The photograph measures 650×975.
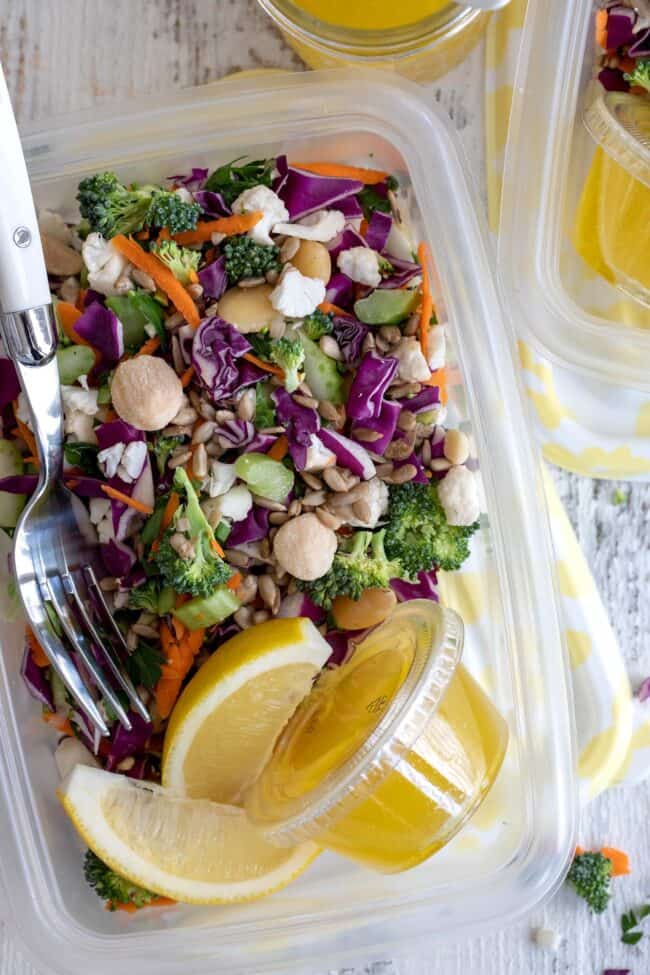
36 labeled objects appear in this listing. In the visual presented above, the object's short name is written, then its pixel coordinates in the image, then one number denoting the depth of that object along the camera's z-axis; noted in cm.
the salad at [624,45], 60
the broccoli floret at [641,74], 60
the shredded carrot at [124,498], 59
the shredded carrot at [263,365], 60
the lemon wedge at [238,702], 60
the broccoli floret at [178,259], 59
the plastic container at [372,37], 63
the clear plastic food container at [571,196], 61
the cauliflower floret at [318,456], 60
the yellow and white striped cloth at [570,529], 65
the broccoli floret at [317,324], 60
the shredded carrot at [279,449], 60
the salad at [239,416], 59
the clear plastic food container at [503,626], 62
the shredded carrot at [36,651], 61
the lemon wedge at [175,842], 60
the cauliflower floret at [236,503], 60
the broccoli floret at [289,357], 59
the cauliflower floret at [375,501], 60
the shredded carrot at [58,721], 62
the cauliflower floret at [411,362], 60
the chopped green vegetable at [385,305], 60
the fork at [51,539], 58
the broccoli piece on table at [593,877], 66
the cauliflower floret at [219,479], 60
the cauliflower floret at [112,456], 59
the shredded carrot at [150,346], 60
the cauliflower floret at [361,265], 60
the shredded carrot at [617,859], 67
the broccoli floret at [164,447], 60
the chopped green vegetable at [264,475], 59
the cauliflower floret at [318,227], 60
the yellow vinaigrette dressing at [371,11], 62
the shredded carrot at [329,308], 60
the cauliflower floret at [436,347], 61
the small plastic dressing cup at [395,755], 58
